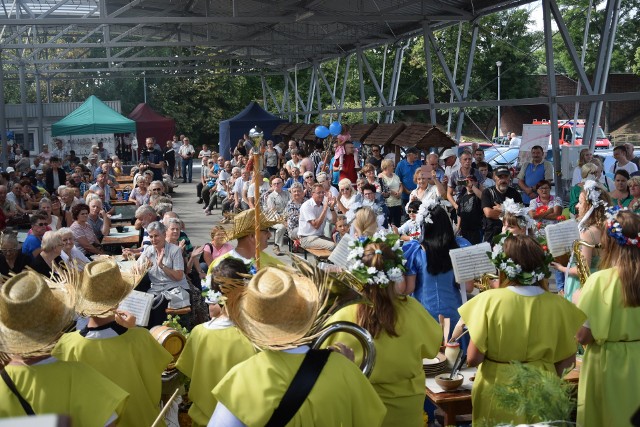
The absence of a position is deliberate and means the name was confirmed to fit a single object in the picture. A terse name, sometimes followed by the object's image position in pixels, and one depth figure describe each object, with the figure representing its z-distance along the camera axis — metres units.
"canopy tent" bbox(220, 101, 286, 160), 30.08
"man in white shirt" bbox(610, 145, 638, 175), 11.45
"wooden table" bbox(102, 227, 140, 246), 10.87
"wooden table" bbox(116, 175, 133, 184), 20.36
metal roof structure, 17.05
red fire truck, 32.19
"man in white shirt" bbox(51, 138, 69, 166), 26.05
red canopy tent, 34.31
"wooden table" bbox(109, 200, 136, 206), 14.54
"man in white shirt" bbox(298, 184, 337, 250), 11.33
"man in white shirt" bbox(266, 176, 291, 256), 13.06
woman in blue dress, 6.27
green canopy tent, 24.14
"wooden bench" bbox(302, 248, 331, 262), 10.66
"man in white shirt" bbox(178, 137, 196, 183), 29.22
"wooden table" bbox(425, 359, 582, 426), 4.66
